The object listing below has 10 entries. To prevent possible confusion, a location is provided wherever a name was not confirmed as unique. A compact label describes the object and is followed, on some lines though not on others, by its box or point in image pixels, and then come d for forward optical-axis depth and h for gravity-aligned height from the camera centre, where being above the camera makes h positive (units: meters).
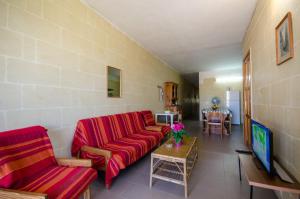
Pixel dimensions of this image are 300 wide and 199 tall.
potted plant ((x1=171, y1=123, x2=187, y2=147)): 2.23 -0.49
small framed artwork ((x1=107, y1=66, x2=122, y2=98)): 2.86 +0.42
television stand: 1.13 -0.70
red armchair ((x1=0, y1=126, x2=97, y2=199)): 1.12 -0.64
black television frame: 1.26 -0.57
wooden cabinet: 5.94 +0.33
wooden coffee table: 1.79 -0.72
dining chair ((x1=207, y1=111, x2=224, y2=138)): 4.66 -0.62
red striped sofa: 1.89 -0.69
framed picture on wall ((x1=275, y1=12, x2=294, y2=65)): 1.28 +0.60
